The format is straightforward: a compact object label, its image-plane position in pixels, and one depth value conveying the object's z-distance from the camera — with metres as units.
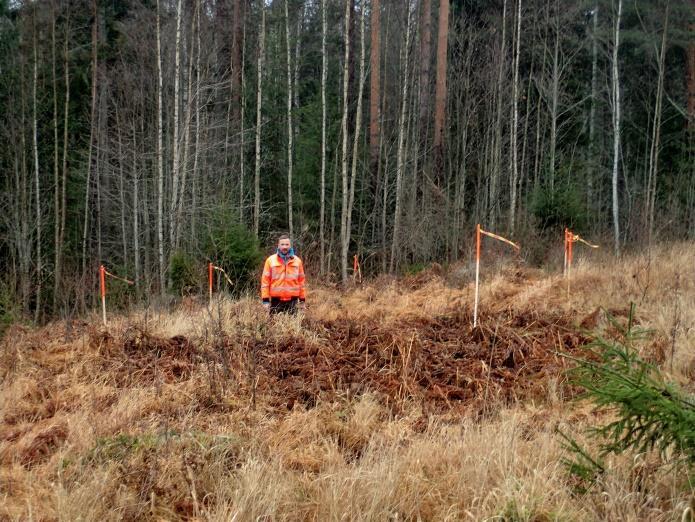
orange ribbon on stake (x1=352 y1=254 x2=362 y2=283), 14.55
